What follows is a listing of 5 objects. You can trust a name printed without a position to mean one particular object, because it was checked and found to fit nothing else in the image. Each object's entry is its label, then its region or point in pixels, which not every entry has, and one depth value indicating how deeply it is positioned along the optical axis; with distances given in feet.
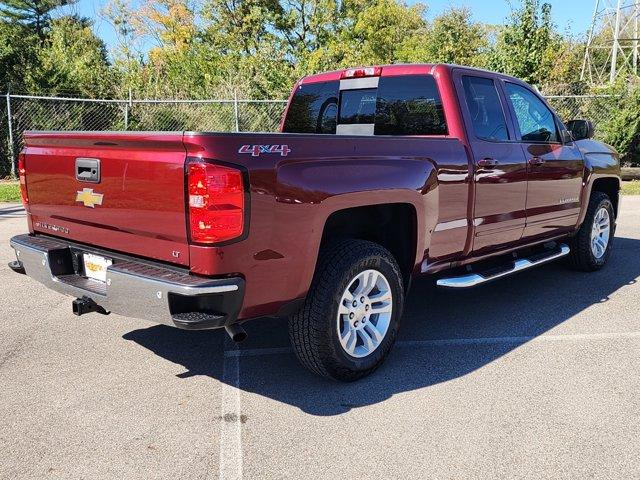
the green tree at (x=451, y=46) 75.92
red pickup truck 9.32
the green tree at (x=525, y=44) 48.96
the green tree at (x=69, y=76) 49.08
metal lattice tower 86.76
